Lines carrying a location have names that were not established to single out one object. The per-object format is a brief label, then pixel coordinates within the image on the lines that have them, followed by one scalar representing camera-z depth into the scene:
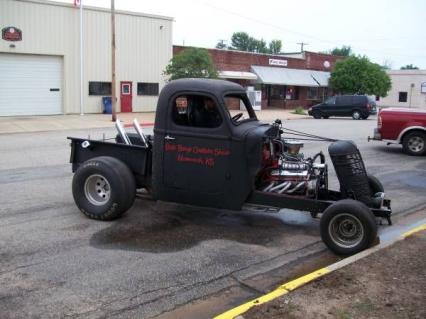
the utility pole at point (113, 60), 24.73
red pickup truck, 14.76
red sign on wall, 26.36
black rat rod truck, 6.50
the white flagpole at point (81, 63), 28.81
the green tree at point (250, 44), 114.67
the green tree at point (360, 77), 45.47
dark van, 33.81
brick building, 39.84
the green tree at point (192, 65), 29.92
